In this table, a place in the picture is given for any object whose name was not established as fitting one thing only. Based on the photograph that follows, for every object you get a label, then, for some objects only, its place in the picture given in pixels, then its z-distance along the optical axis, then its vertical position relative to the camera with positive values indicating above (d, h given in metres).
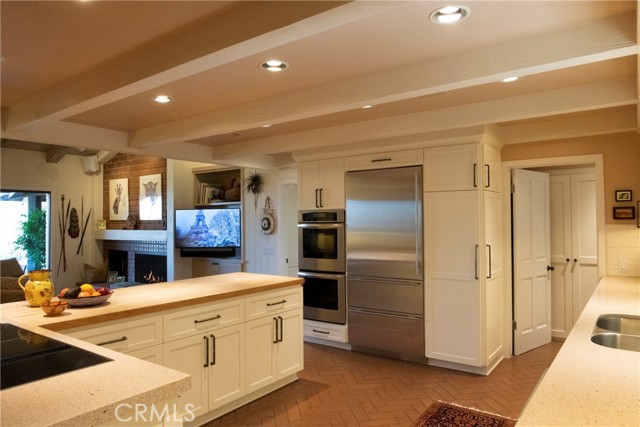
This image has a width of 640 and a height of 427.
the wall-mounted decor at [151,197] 7.57 +0.45
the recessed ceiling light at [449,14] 1.81 +0.91
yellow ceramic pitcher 2.33 -0.37
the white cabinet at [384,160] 4.11 +0.61
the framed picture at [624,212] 3.64 +0.04
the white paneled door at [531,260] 4.38 -0.46
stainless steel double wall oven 4.63 -0.50
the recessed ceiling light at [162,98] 3.05 +0.91
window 7.50 -0.08
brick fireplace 7.60 -0.73
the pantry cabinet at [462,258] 3.80 -0.37
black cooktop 1.34 -0.49
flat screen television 6.56 -0.12
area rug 2.89 -1.42
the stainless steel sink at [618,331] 2.05 -0.59
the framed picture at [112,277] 7.78 -1.03
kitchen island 1.15 -0.51
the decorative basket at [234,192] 6.64 +0.46
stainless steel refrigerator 4.12 -0.44
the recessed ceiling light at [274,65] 2.41 +0.91
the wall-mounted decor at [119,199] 8.25 +0.46
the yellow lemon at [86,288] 2.48 -0.40
